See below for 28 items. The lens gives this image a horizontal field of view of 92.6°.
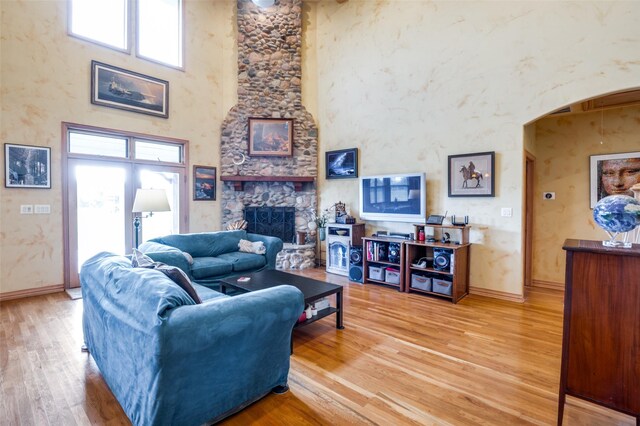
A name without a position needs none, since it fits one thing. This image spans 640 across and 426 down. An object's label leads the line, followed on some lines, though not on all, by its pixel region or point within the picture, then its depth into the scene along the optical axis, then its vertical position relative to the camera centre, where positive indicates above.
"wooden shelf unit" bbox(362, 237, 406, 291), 4.47 -0.83
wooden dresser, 1.48 -0.60
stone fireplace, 6.09 +1.98
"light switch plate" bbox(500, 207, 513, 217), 4.03 -0.05
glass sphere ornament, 1.50 -0.03
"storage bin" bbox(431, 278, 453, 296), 4.02 -1.04
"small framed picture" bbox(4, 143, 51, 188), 3.99 +0.54
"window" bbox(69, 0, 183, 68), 4.59 +2.97
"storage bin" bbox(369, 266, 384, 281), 4.73 -1.02
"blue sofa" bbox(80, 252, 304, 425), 1.50 -0.76
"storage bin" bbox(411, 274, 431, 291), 4.22 -1.04
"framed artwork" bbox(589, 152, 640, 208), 4.08 +0.48
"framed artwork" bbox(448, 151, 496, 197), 4.16 +0.47
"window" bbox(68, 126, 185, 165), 4.58 +0.99
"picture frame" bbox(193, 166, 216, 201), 5.77 +0.46
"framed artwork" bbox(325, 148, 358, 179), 5.66 +0.85
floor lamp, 3.62 +0.07
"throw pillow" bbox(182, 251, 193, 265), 3.66 -0.61
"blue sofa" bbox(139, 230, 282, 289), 3.60 -0.64
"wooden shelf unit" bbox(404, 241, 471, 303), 4.00 -0.83
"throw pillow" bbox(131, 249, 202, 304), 1.91 -0.45
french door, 4.50 +0.11
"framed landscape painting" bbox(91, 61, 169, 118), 4.67 +1.89
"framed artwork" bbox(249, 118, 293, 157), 6.05 +1.40
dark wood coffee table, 2.89 -0.80
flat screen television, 4.66 +0.17
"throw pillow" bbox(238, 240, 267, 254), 4.60 -0.60
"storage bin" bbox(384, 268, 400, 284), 4.55 -1.02
